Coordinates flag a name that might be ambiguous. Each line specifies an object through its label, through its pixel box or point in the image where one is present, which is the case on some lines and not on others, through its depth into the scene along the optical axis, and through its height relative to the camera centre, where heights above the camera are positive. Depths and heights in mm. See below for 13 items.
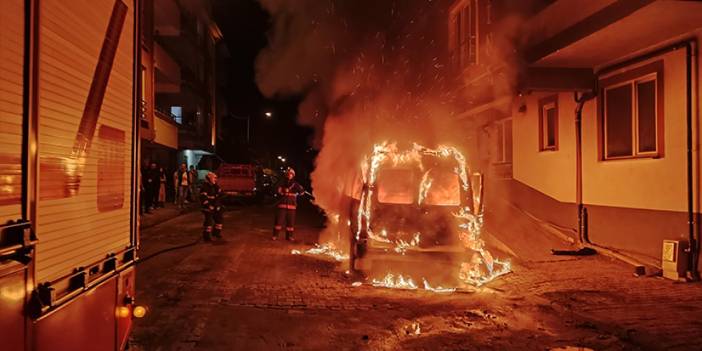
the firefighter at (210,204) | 12148 -537
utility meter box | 7797 -1159
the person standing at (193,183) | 24444 -113
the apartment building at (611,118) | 7820 +1251
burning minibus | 7934 -604
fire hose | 10016 -1478
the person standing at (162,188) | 19969 -281
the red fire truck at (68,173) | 2225 +44
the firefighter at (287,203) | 12695 -530
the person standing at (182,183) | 21406 -73
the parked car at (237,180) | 24641 +77
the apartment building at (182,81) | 19459 +4995
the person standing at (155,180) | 18708 +42
